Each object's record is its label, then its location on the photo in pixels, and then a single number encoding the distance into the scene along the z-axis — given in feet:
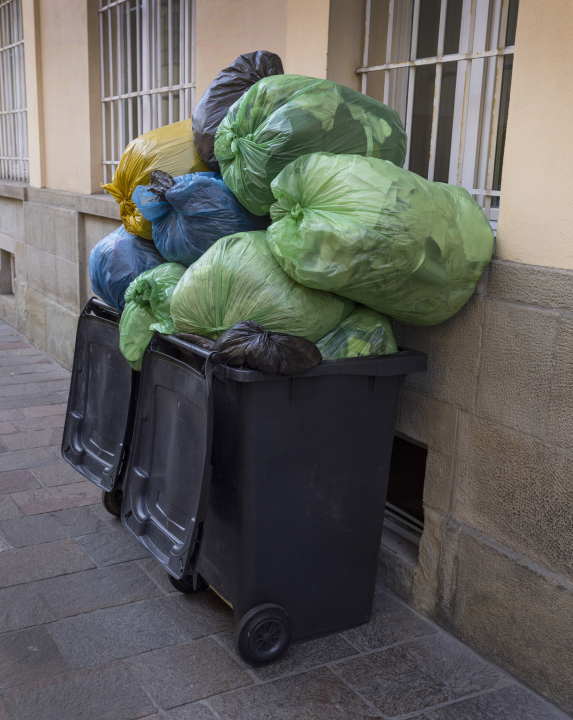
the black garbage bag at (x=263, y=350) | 8.41
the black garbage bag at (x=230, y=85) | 11.00
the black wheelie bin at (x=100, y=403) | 11.79
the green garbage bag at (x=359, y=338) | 9.42
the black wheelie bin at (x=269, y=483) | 8.98
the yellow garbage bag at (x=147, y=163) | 11.68
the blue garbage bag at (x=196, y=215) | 9.97
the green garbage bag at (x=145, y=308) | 10.34
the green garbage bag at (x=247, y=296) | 8.86
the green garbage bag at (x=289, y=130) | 9.09
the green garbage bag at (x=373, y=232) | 8.27
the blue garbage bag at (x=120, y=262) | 11.74
